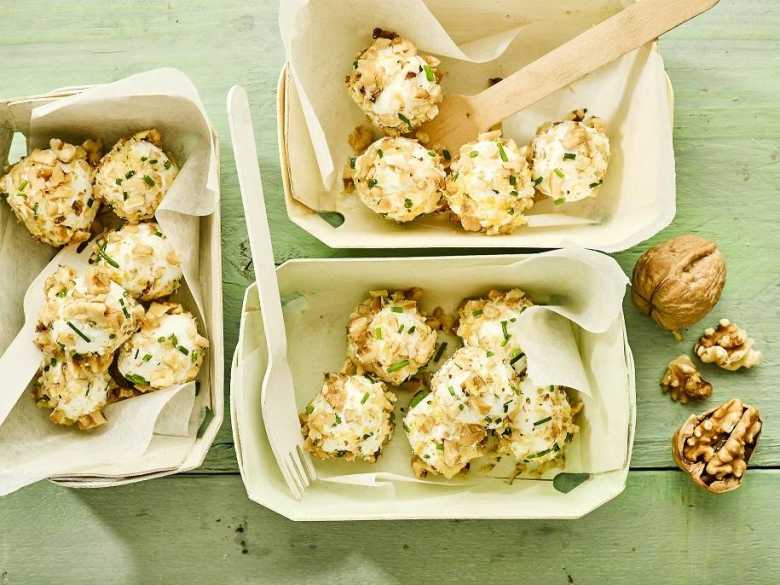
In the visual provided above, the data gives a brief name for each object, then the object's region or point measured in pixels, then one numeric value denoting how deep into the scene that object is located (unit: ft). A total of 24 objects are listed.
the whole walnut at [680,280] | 1.17
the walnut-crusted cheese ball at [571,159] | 1.16
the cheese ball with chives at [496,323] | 1.18
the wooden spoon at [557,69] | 1.12
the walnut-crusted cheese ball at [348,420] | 1.17
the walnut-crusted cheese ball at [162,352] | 1.16
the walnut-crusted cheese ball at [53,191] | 1.16
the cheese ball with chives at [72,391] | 1.15
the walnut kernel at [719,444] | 1.18
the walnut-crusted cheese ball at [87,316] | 1.12
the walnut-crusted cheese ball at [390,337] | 1.18
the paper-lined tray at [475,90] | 1.14
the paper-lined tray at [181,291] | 1.13
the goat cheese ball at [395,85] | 1.17
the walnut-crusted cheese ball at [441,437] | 1.15
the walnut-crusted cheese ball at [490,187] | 1.15
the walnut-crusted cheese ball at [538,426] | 1.16
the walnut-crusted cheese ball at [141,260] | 1.16
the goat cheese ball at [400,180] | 1.16
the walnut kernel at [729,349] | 1.22
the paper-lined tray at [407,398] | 1.12
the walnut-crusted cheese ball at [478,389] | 1.12
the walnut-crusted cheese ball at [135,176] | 1.17
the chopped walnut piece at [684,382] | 1.22
